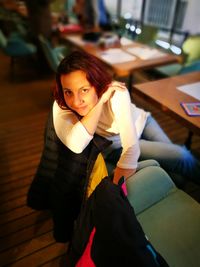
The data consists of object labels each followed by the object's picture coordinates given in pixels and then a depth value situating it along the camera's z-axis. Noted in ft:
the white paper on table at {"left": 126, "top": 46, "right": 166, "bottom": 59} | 8.29
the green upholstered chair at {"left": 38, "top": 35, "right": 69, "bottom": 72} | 8.65
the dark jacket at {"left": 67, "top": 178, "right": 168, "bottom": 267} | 2.00
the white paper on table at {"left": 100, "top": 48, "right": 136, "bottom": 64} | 7.70
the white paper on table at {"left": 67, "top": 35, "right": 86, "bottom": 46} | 9.35
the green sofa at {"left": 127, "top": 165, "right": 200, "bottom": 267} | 3.35
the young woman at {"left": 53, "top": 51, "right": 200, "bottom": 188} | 3.69
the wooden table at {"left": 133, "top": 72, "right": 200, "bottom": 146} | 4.50
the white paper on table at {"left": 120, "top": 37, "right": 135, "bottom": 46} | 9.54
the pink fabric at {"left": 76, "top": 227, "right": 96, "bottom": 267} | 2.51
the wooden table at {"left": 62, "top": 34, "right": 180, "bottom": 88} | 7.25
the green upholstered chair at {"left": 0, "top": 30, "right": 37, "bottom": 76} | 11.22
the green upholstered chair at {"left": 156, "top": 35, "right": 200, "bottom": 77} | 9.14
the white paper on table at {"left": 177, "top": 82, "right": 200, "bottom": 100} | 5.32
